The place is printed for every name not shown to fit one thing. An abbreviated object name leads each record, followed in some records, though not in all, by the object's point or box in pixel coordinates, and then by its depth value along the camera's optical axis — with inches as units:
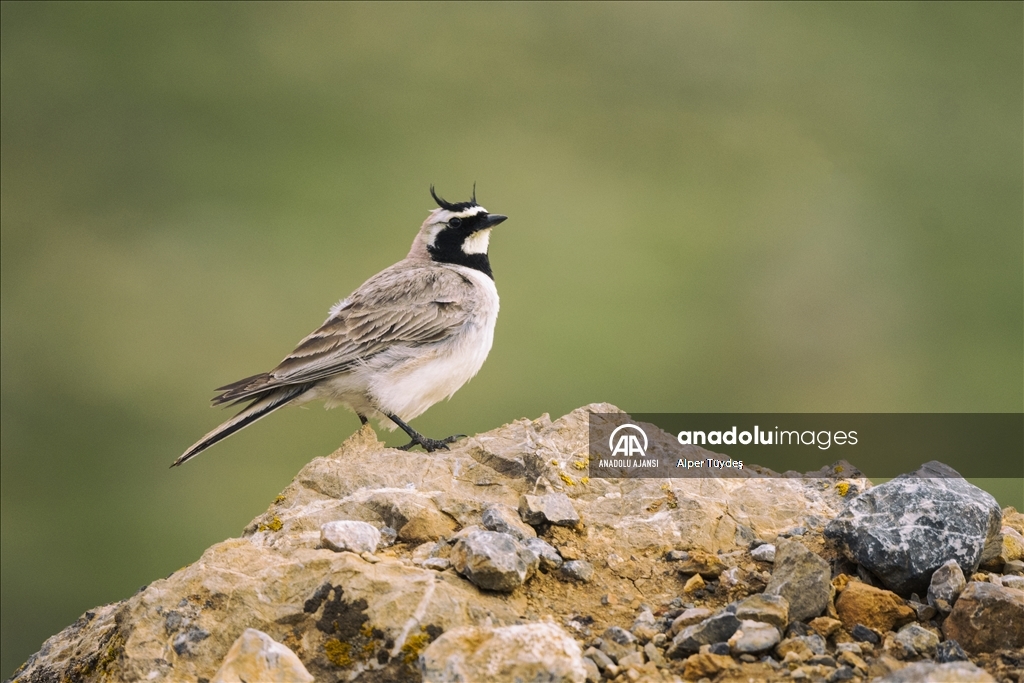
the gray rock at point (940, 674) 316.2
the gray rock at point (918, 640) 374.9
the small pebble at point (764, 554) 432.1
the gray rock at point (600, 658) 368.2
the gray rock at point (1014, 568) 427.2
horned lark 701.3
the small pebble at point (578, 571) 429.1
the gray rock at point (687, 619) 387.5
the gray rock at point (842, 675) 355.3
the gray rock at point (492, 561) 402.9
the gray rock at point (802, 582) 387.5
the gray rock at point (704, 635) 373.4
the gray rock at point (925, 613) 390.0
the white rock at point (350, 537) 430.6
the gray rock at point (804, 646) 367.6
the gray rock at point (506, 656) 343.9
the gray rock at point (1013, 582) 407.5
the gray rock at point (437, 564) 416.8
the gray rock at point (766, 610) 378.0
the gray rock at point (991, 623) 376.2
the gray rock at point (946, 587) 390.3
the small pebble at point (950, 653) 367.2
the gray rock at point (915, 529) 401.1
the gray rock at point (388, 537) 445.0
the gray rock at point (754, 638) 366.9
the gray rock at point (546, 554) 433.1
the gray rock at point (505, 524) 442.9
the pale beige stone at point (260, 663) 359.9
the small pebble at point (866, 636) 379.6
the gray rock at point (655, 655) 371.6
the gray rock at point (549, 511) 466.0
